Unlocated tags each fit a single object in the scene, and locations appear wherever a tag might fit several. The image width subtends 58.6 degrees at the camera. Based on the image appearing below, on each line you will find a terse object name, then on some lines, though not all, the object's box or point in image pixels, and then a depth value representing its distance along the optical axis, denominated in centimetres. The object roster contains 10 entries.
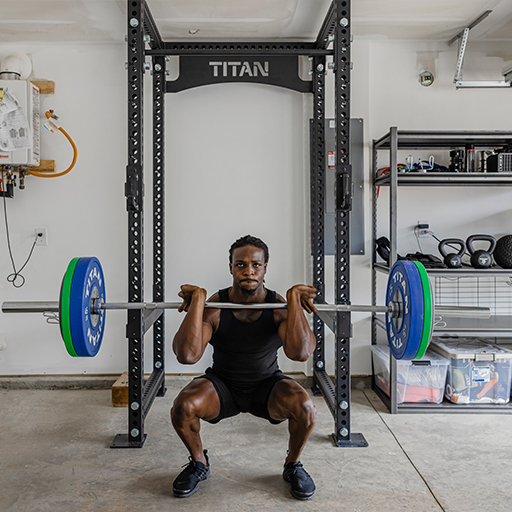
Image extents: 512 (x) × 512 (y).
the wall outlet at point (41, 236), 329
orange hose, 323
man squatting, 198
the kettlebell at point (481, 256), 285
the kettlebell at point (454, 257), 286
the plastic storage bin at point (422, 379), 292
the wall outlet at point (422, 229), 328
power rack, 241
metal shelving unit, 282
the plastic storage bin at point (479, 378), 289
